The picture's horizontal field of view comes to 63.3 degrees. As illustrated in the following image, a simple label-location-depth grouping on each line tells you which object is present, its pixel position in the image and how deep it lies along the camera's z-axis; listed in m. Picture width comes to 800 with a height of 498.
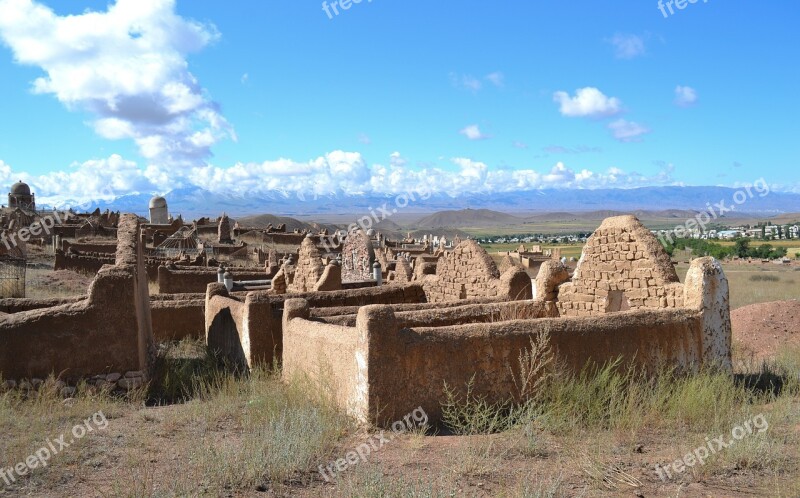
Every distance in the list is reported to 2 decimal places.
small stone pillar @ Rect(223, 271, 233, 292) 15.85
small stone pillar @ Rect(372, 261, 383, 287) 16.54
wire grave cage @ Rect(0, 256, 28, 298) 17.23
